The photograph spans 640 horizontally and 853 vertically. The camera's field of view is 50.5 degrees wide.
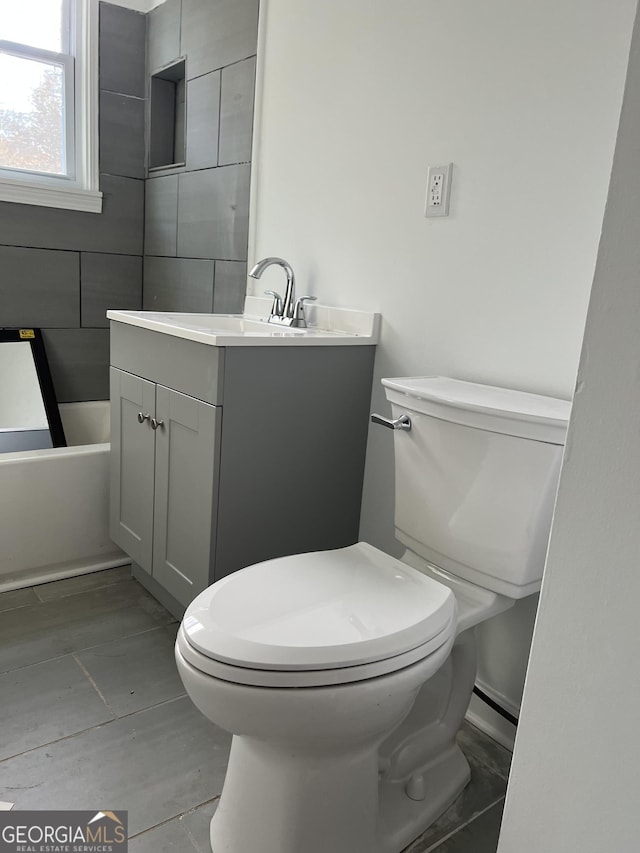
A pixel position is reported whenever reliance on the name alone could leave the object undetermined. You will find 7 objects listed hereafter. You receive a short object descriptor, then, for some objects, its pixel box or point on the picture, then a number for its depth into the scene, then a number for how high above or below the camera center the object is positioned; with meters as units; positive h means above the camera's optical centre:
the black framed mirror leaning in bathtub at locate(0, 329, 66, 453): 2.59 -0.54
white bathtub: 2.04 -0.79
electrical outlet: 1.61 +0.23
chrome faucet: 1.97 -0.09
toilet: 1.04 -0.56
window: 2.62 +0.59
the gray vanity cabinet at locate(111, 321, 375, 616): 1.66 -0.46
